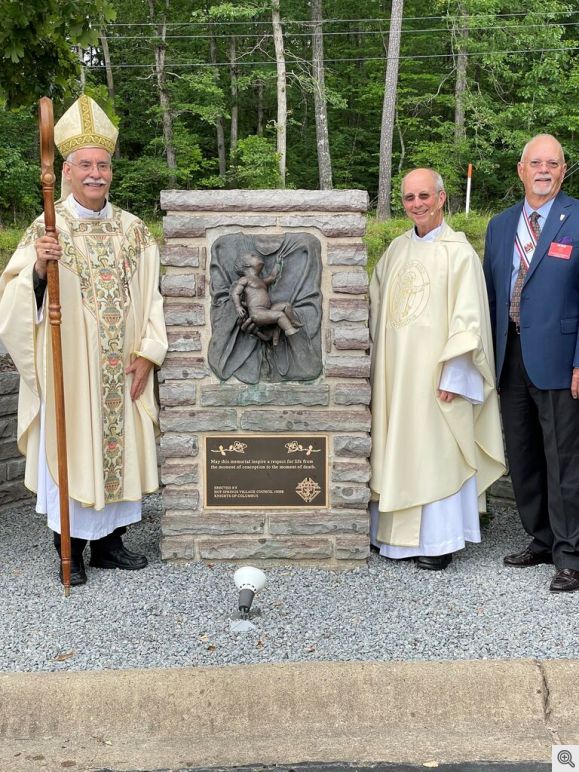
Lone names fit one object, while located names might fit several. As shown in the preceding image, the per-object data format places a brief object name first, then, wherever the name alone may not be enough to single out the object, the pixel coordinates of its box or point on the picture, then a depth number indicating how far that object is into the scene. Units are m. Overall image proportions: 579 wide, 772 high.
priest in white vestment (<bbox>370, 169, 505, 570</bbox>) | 4.89
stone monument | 4.91
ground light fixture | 4.21
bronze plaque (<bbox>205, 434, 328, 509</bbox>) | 5.04
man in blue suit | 4.70
